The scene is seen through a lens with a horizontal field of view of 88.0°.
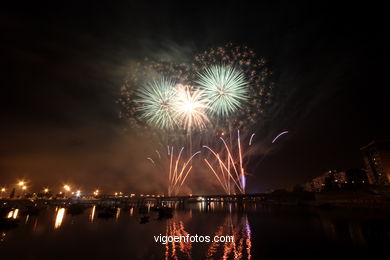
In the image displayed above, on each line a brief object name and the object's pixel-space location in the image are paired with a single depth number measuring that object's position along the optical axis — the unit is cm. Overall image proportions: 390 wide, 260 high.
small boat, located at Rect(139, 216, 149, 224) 5581
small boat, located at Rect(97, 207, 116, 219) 7101
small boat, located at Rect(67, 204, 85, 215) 8396
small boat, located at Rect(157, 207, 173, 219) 6878
